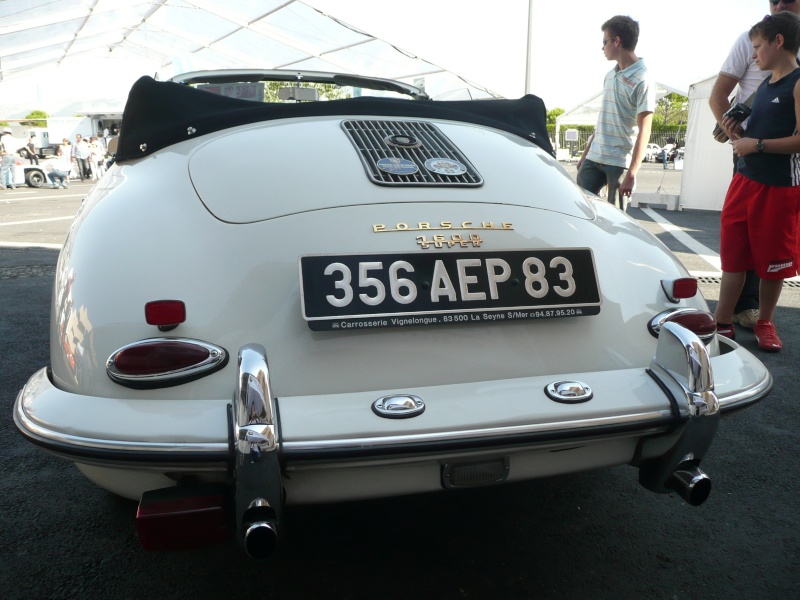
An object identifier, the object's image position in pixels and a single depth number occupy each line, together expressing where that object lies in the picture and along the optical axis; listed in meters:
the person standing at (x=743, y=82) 3.88
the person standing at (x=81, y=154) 21.45
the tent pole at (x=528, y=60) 16.55
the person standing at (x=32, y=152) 20.72
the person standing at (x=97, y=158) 21.77
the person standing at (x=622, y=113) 4.46
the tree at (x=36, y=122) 46.20
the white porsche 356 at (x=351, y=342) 1.41
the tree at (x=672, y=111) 60.67
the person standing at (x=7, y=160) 16.86
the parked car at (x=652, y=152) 42.31
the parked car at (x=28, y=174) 17.70
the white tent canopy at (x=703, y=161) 11.40
